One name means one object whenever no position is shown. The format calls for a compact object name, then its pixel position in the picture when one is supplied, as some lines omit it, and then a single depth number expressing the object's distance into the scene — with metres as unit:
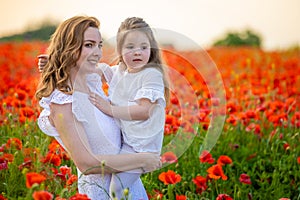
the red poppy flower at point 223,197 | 2.57
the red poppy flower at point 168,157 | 2.85
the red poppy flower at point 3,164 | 2.83
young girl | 2.28
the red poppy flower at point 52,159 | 2.71
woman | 2.26
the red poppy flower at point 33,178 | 1.83
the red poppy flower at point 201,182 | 2.93
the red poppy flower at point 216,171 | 2.84
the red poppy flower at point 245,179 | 3.12
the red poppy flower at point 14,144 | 2.99
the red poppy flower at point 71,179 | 2.53
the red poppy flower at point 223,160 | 3.09
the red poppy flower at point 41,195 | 1.82
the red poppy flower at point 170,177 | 2.56
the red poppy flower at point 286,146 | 3.77
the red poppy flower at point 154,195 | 2.80
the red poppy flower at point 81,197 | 1.93
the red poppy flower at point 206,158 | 3.11
